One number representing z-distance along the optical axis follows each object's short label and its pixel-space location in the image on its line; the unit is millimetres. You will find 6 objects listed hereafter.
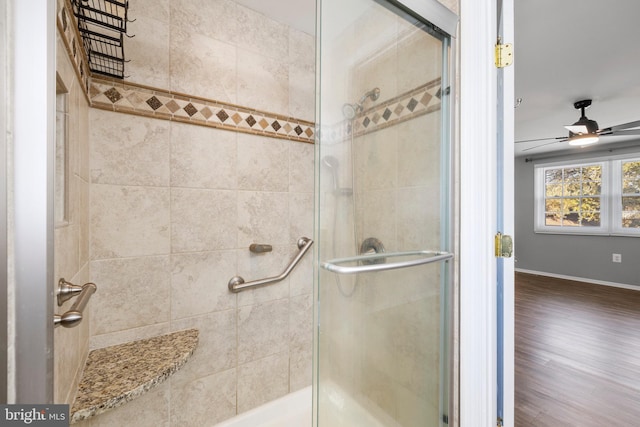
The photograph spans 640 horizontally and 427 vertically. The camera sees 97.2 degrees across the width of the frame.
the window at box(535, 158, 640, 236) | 4555
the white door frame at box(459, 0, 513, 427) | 1105
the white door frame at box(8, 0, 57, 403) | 429
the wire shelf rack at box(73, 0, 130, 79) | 1176
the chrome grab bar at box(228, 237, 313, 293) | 1574
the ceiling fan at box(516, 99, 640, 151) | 2814
